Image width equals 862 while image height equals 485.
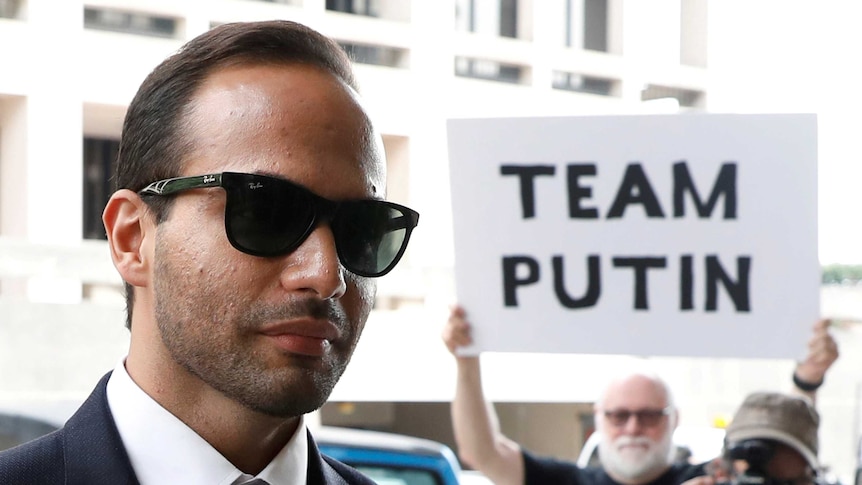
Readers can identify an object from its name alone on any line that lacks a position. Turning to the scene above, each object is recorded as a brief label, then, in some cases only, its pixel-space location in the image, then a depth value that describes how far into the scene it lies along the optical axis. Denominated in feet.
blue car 22.86
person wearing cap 17.23
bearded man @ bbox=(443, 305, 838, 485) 17.81
